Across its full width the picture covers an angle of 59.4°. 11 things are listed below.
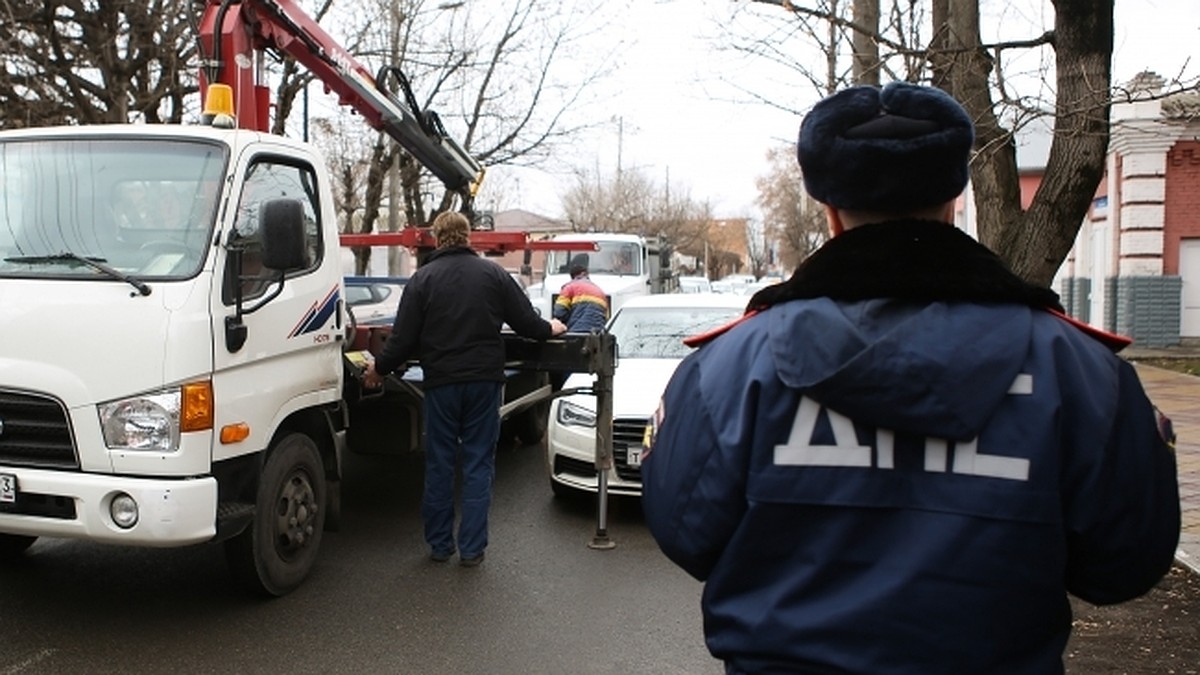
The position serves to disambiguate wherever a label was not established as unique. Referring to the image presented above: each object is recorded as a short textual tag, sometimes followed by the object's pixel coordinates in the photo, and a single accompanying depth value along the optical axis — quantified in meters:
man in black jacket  5.93
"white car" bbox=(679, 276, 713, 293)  35.80
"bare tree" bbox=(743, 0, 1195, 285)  5.19
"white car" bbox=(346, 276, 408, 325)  10.30
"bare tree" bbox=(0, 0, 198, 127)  15.87
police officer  1.68
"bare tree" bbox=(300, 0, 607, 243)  21.34
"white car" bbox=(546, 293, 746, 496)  7.07
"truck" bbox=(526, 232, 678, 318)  19.33
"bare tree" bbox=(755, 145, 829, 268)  41.15
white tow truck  4.46
